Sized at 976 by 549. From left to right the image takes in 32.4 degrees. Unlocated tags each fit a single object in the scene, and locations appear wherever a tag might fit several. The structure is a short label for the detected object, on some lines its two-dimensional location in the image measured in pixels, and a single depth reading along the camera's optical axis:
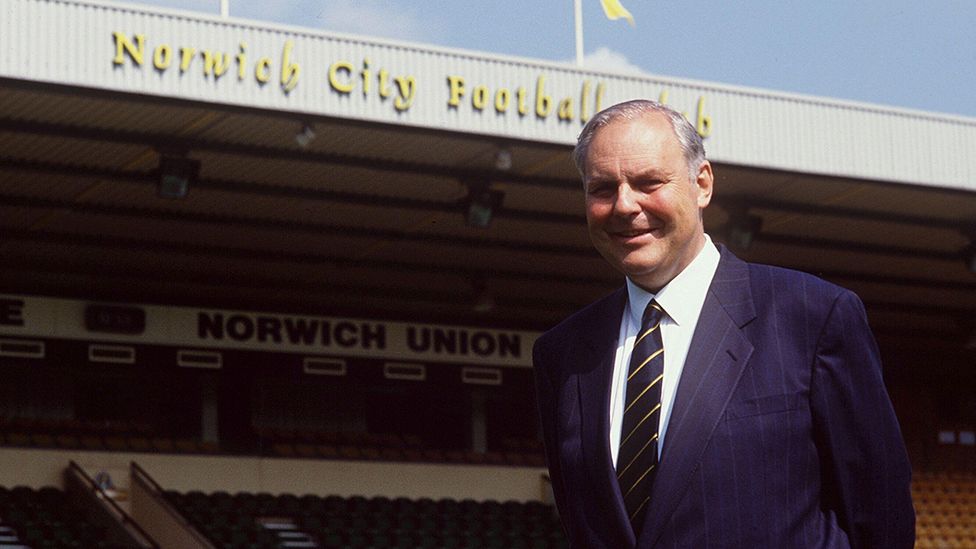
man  2.79
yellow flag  15.32
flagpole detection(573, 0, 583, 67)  15.59
